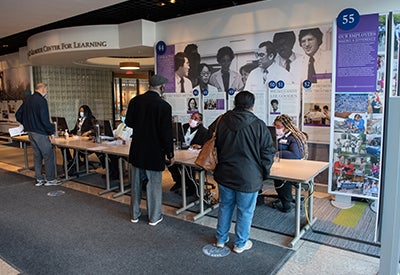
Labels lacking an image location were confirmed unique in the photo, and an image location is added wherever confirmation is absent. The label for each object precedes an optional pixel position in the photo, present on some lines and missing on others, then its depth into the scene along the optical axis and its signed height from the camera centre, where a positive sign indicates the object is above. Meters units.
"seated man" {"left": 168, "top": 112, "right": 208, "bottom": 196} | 4.66 -0.50
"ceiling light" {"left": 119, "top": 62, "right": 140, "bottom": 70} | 8.84 +1.04
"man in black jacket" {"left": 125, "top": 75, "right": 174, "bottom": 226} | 3.33 -0.38
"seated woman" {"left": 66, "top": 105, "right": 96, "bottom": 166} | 6.19 -0.39
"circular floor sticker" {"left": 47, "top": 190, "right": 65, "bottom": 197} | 4.76 -1.36
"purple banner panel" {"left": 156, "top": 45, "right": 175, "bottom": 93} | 6.26 +0.72
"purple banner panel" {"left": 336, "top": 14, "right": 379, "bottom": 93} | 3.92 +0.54
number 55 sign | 3.97 +1.02
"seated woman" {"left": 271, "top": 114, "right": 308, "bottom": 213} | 3.91 -0.57
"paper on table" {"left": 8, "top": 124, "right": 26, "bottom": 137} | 5.64 -0.49
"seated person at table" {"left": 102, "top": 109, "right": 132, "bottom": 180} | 5.35 -0.92
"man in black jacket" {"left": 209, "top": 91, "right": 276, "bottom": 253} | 2.71 -0.46
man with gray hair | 4.96 -0.40
